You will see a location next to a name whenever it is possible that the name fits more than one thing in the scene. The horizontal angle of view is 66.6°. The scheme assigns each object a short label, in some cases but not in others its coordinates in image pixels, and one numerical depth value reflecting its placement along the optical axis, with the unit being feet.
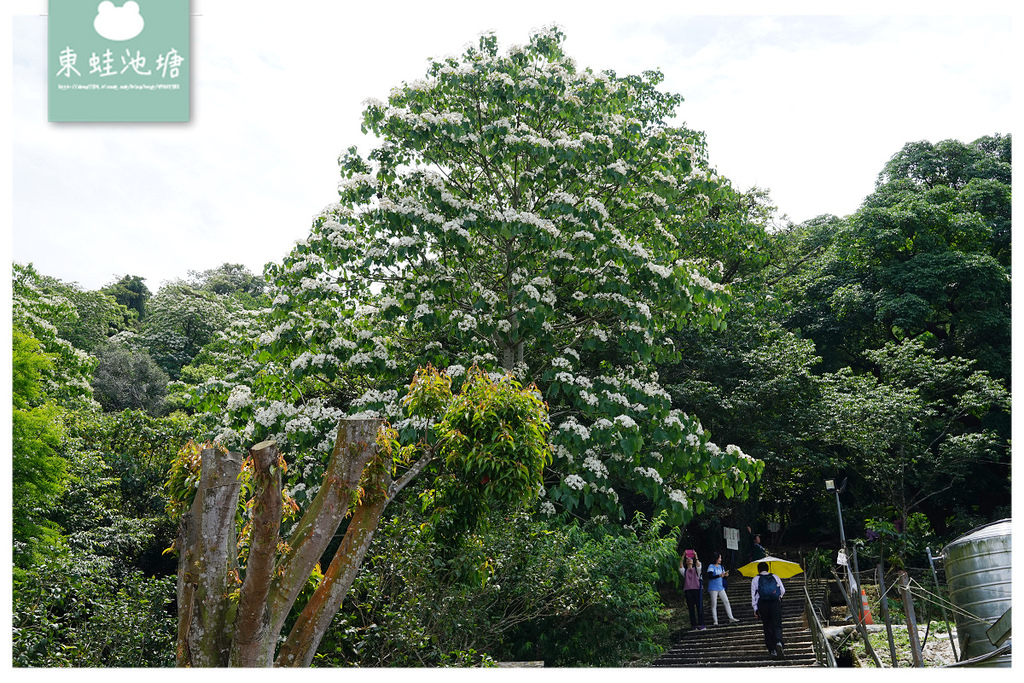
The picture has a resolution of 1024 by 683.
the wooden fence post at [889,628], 30.42
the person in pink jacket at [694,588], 48.16
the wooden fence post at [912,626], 28.34
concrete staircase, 40.29
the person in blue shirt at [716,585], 48.57
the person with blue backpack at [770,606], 37.55
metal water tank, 32.71
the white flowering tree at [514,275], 32.19
